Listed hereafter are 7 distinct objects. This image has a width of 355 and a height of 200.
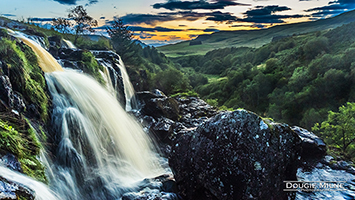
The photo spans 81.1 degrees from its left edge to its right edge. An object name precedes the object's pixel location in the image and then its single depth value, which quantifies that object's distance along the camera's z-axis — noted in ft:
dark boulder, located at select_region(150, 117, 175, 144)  58.44
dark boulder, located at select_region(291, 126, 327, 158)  47.09
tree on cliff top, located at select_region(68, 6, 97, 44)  127.75
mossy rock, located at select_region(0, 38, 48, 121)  34.94
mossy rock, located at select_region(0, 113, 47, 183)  22.68
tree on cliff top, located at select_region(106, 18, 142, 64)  157.89
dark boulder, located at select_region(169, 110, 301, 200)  27.73
